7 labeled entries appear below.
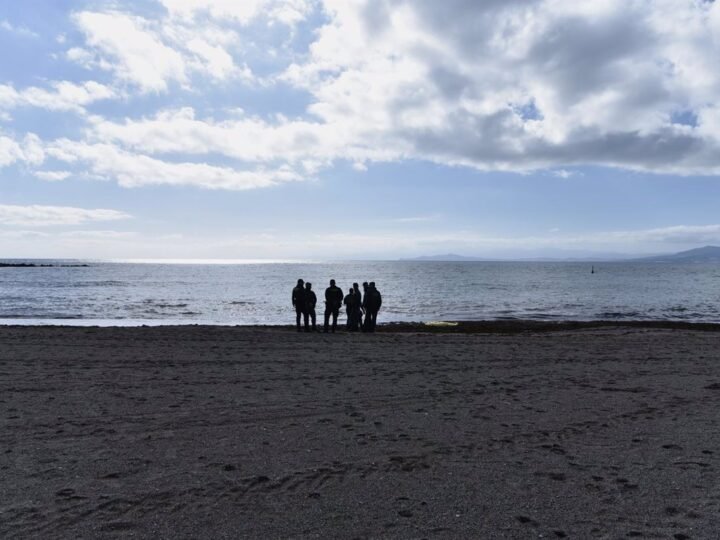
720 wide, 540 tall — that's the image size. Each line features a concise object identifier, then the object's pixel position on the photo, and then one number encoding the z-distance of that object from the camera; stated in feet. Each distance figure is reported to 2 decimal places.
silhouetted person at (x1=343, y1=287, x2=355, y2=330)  68.08
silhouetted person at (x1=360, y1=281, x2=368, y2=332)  67.41
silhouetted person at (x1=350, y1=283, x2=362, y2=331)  68.23
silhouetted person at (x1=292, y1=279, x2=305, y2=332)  66.80
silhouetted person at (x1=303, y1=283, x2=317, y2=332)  66.54
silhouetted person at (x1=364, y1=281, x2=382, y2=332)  66.80
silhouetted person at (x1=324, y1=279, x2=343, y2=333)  64.95
